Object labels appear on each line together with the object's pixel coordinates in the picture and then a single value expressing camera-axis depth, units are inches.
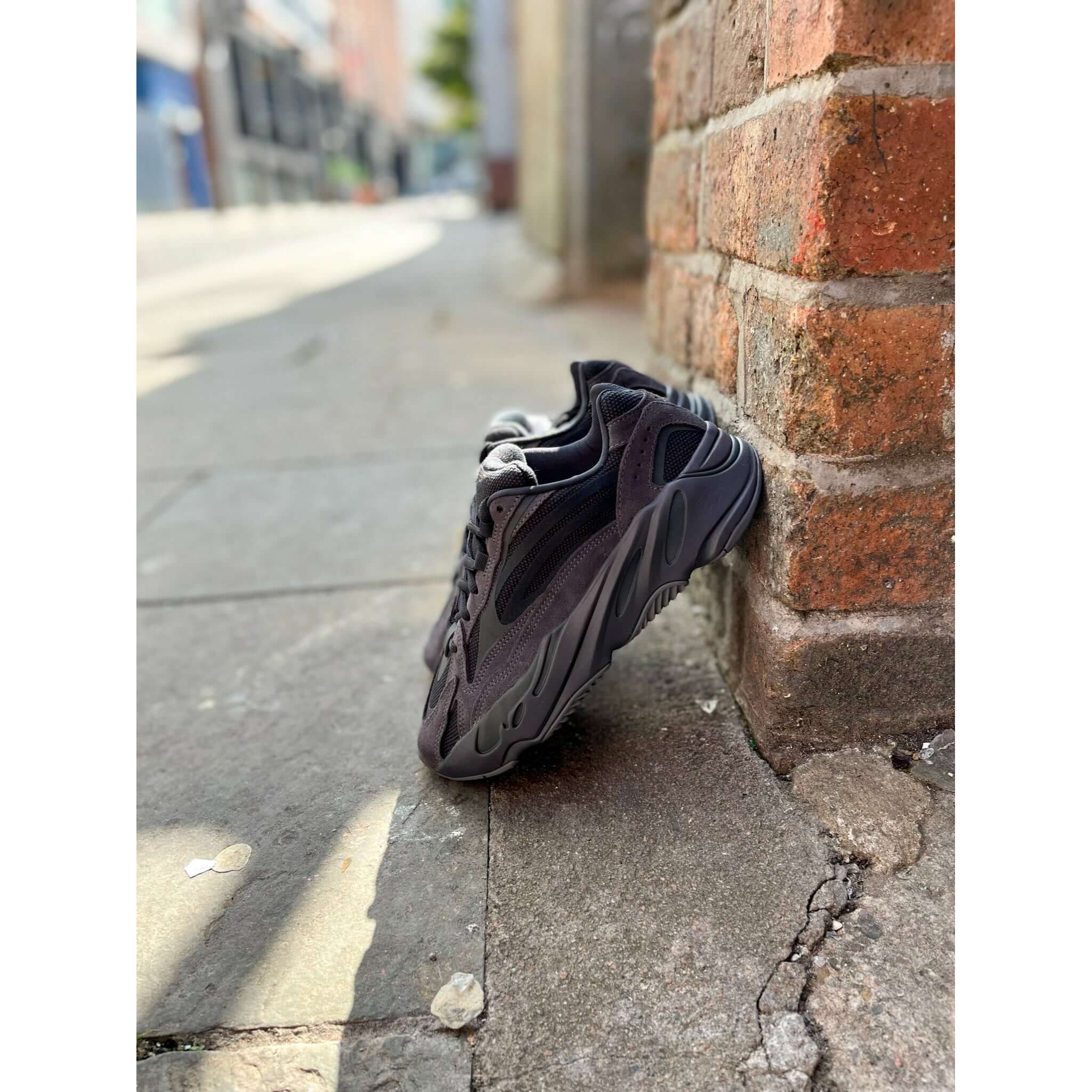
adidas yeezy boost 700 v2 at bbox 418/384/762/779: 39.9
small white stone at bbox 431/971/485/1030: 31.0
